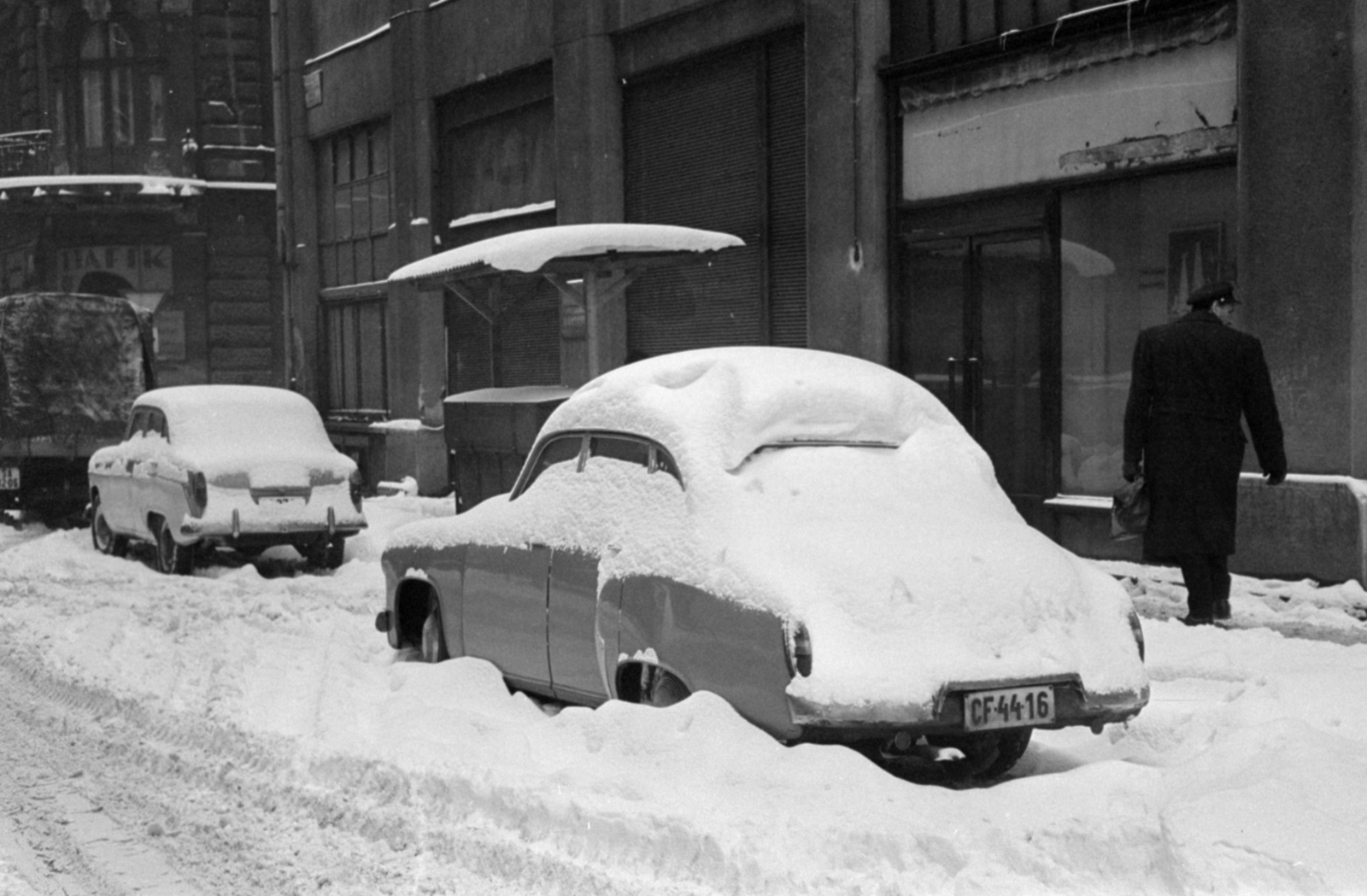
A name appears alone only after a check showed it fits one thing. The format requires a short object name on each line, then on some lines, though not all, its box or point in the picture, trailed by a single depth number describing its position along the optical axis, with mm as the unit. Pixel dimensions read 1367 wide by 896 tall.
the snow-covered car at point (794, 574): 5699
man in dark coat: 9383
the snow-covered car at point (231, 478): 13445
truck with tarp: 18031
